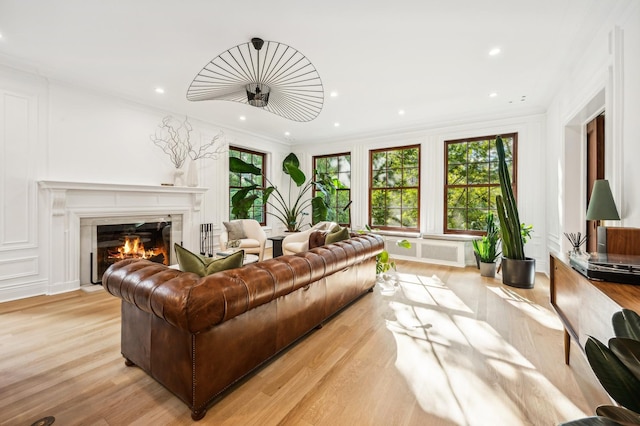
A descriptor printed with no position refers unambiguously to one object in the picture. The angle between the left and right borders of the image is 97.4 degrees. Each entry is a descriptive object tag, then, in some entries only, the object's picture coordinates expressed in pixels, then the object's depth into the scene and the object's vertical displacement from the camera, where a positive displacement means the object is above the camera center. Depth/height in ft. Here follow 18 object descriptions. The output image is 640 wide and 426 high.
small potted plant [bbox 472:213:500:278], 14.25 -1.99
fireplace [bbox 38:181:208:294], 11.51 -0.24
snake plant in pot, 12.24 -1.24
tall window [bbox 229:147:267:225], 20.01 +2.32
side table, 17.03 -2.14
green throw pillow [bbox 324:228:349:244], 10.57 -0.93
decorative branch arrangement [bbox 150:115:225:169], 15.42 +3.93
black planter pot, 12.41 -2.67
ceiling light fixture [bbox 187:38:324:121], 9.35 +4.53
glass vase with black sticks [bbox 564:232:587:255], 6.21 -0.86
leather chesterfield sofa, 4.79 -2.17
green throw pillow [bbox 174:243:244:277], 5.81 -1.11
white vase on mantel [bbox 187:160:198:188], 16.01 +2.05
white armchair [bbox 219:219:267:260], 15.93 -1.59
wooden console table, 4.02 -1.54
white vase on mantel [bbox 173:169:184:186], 15.56 +1.92
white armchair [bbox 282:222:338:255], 15.51 -1.66
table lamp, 6.78 +0.22
